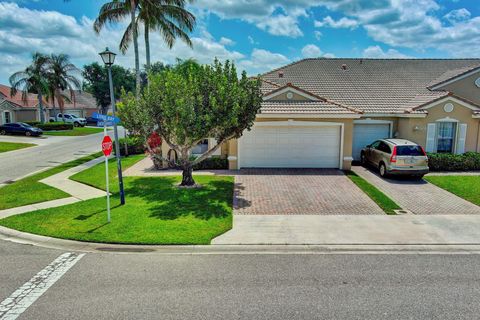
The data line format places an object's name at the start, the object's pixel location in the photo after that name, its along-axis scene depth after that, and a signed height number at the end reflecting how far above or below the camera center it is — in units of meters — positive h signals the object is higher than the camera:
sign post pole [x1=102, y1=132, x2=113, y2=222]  8.96 -0.65
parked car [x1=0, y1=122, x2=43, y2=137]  34.62 -0.84
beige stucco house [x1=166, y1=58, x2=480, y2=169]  16.20 +0.28
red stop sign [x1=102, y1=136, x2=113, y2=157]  8.96 -0.64
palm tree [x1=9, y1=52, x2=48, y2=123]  38.19 +5.11
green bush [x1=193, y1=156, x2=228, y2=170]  16.52 -2.03
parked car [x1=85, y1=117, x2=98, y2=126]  54.12 +0.06
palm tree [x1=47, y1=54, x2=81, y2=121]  41.62 +5.99
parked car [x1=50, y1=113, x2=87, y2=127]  50.44 +0.34
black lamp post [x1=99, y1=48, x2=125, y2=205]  9.89 +1.92
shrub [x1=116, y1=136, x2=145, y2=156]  22.44 -1.68
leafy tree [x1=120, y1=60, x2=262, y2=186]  11.26 +0.63
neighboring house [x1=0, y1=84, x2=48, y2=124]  41.28 +1.86
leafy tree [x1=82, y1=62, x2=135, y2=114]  60.16 +7.94
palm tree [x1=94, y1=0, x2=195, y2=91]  19.30 +6.53
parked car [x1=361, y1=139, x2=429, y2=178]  14.05 -1.44
